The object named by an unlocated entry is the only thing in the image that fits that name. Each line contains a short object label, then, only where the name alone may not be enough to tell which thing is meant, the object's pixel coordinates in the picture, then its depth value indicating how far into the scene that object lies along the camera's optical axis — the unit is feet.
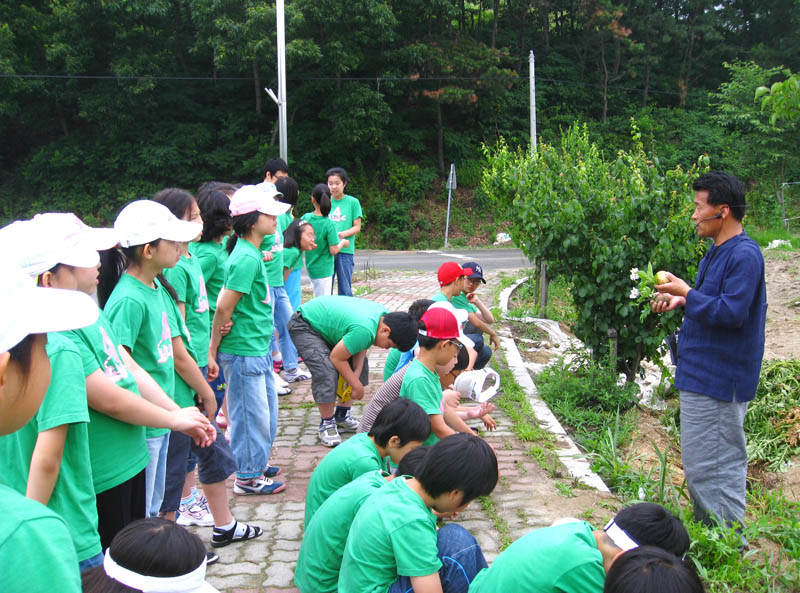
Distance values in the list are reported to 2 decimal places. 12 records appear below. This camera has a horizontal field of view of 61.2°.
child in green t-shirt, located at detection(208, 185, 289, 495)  14.56
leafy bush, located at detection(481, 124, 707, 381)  19.86
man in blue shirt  12.41
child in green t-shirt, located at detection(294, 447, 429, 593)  9.89
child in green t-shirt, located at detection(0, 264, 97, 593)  4.23
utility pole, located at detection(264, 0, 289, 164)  45.53
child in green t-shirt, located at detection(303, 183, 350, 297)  24.95
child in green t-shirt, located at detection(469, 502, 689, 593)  7.50
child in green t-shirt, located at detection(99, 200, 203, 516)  10.48
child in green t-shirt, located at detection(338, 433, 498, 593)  8.71
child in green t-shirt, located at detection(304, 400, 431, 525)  11.19
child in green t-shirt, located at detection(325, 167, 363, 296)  27.55
